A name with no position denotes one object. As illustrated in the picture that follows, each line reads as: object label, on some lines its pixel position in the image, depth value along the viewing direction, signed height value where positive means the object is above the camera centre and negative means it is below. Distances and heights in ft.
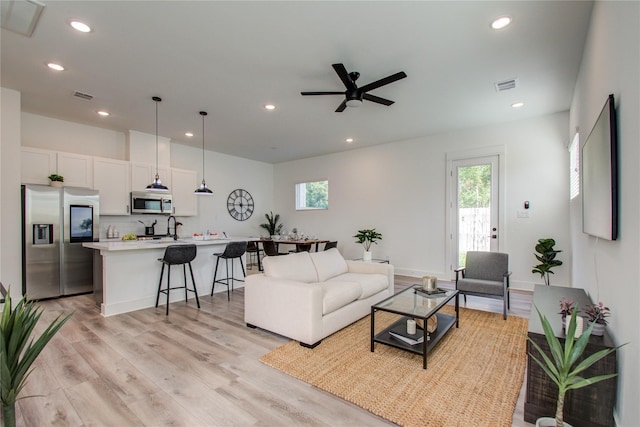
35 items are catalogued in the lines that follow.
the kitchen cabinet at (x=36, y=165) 14.60 +2.50
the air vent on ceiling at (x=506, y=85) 11.91 +5.35
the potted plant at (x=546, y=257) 14.87 -2.24
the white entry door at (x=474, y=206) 17.30 +0.45
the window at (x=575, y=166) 11.08 +1.91
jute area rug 6.23 -4.19
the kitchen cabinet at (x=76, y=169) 15.87 +2.48
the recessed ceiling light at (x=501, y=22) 8.16 +5.42
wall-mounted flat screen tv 5.51 +0.79
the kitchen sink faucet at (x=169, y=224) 20.74 -0.73
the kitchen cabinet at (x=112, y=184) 17.08 +1.79
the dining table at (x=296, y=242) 21.03 -2.04
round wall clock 25.53 +0.85
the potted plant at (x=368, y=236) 20.33 -1.57
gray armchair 11.91 -2.86
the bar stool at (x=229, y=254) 15.08 -2.13
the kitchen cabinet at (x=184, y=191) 20.52 +1.59
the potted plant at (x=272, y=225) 27.96 -1.09
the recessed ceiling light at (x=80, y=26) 8.46 +5.49
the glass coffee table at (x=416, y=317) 8.32 -3.31
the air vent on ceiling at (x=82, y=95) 13.14 +5.39
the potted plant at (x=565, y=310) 6.04 -2.00
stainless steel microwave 18.39 +0.71
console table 5.22 -3.36
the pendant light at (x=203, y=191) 16.62 +1.30
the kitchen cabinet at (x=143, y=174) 18.45 +2.55
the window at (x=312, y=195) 25.77 +1.68
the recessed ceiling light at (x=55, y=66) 10.69 +5.44
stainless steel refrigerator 14.15 -1.23
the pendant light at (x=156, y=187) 14.93 +1.36
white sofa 9.29 -2.91
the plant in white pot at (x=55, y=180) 15.06 +1.75
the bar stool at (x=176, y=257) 12.75 -1.91
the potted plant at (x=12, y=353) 4.03 -1.95
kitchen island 12.29 -2.73
